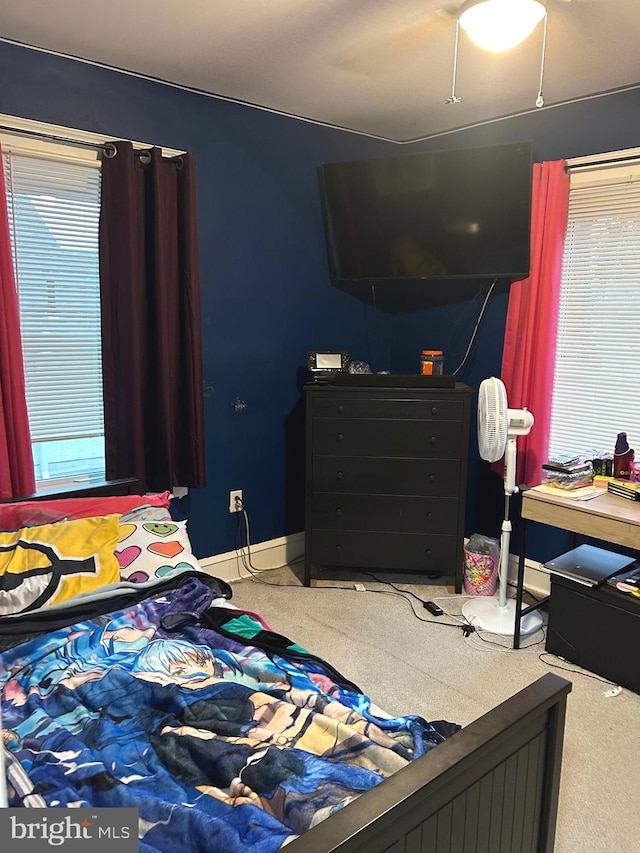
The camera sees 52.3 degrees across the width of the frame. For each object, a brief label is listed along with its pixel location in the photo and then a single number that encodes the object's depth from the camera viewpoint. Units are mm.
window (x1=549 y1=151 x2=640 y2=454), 3031
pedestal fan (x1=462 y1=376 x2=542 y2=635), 2928
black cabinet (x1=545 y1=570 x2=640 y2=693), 2539
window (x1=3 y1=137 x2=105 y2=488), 2732
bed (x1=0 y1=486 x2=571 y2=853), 1181
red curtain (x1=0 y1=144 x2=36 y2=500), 2525
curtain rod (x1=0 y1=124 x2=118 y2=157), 2586
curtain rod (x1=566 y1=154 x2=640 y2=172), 2905
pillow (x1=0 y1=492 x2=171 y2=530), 2350
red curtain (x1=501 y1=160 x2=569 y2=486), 3133
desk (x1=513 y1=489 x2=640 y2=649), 2461
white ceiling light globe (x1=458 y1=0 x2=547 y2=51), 2041
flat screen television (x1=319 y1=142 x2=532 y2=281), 3162
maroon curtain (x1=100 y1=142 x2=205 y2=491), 2850
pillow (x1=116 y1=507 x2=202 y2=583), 2307
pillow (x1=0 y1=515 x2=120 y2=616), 2064
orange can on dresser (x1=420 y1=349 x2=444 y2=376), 3482
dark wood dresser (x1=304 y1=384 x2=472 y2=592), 3316
